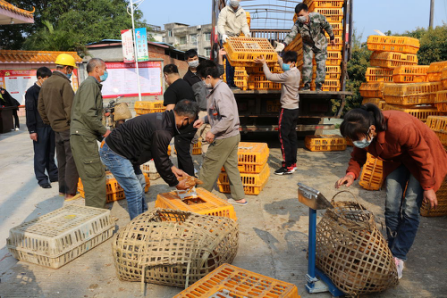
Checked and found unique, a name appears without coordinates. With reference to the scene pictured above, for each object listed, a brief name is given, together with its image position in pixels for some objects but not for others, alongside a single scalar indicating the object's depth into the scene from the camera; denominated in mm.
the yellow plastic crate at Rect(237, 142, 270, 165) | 5258
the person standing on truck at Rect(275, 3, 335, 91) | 6594
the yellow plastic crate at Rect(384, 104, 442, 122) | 5645
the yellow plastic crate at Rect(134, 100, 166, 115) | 8227
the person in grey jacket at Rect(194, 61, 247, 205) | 4551
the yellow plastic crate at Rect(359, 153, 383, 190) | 5434
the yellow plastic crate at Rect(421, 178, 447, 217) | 4293
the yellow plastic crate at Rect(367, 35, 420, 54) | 8211
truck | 7320
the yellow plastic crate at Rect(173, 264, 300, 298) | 2311
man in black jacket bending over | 3414
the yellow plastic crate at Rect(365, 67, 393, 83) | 8879
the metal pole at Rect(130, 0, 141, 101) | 16292
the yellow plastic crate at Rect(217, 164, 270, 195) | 5316
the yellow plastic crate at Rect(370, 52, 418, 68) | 8344
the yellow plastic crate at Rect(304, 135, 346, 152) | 8188
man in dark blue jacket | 5785
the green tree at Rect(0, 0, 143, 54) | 28438
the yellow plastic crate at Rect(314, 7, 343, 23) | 7387
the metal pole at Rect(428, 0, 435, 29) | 21500
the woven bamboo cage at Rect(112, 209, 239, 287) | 2793
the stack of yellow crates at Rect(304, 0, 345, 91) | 7391
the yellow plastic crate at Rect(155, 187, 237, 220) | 3623
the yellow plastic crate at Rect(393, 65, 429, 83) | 6539
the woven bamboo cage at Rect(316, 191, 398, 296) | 2641
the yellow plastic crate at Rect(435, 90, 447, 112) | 5024
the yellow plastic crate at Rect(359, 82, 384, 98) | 8539
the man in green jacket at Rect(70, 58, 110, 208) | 4371
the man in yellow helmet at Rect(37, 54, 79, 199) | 5164
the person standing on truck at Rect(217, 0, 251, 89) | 7289
